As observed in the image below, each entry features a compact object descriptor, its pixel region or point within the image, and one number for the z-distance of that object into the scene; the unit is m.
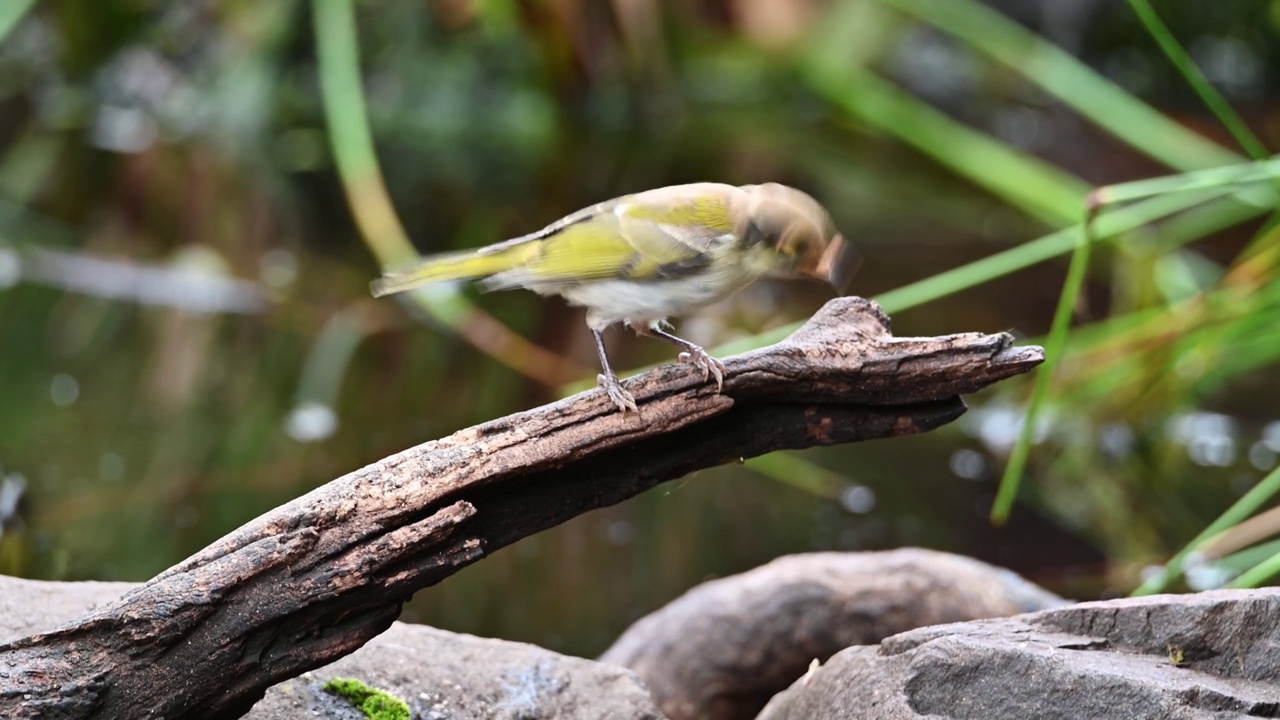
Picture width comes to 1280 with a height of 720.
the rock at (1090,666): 3.60
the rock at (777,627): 5.62
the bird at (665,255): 4.36
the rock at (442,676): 4.20
